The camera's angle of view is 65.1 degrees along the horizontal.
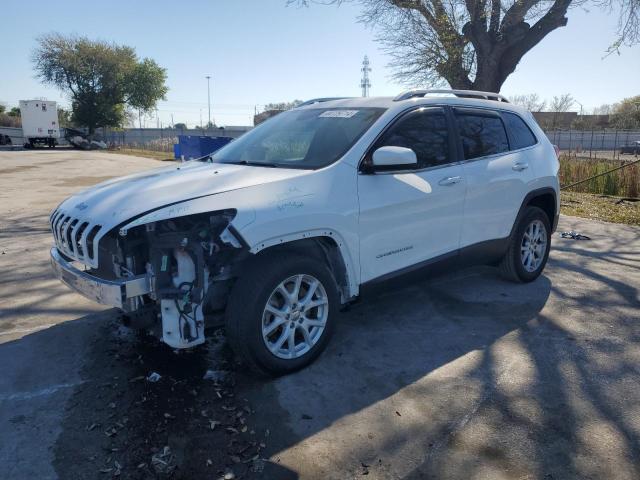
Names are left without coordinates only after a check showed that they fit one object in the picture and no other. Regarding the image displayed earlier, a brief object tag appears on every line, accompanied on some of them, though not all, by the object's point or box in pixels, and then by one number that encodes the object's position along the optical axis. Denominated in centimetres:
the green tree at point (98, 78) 4741
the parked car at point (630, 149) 3455
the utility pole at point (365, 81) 5791
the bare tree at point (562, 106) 6147
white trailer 4031
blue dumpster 1655
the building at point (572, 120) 5370
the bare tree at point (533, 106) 5598
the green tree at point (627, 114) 5766
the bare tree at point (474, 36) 1470
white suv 304
